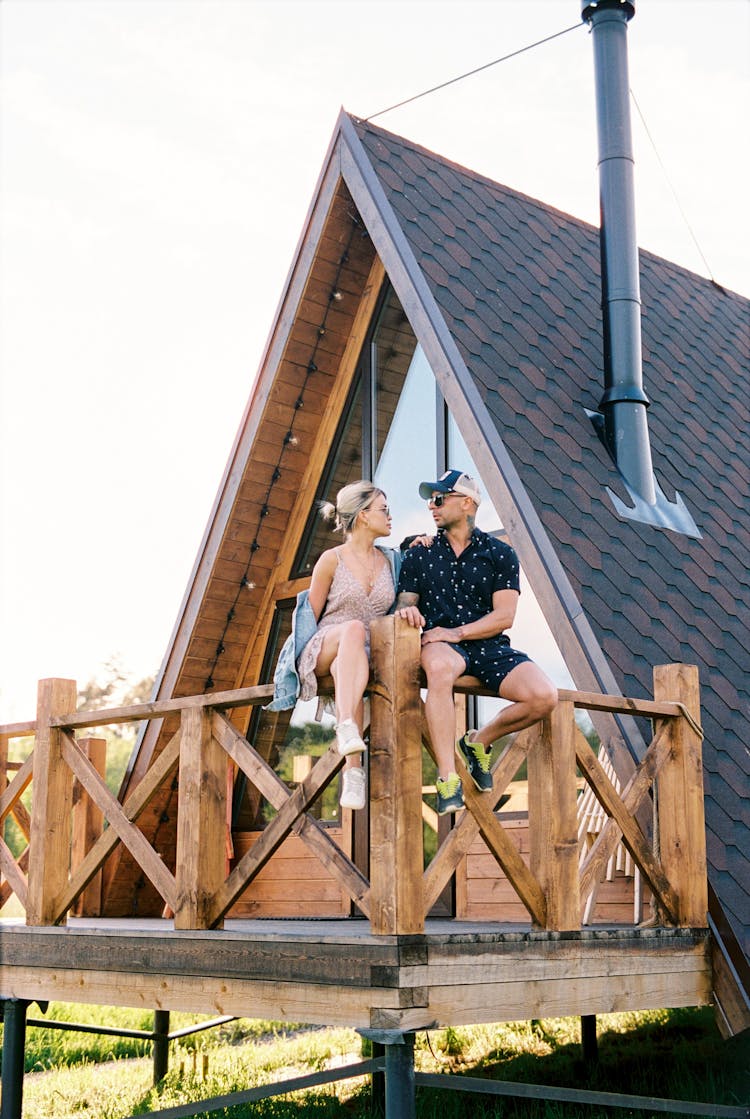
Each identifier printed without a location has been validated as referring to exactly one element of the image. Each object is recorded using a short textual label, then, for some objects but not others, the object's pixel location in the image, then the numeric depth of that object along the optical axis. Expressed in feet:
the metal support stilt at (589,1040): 26.71
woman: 15.07
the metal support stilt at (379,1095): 25.35
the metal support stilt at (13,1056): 20.83
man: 16.31
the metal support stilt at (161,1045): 30.22
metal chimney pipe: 25.46
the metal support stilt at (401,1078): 14.79
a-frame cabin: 17.34
